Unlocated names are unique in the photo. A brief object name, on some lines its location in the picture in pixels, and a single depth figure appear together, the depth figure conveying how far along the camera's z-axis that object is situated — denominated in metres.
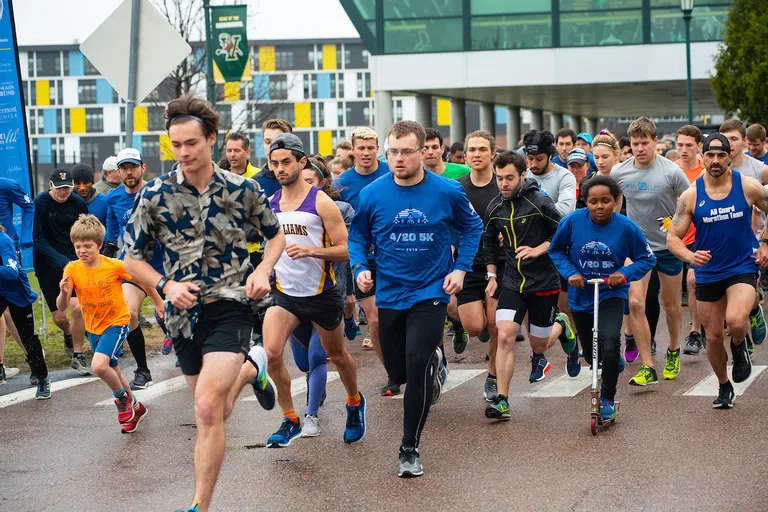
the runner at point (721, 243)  12.70
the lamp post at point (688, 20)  37.87
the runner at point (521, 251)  13.32
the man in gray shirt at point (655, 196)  15.73
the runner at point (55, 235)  18.67
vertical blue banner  20.06
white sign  17.04
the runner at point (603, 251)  12.40
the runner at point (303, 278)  11.65
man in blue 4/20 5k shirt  10.70
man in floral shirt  8.83
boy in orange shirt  12.97
